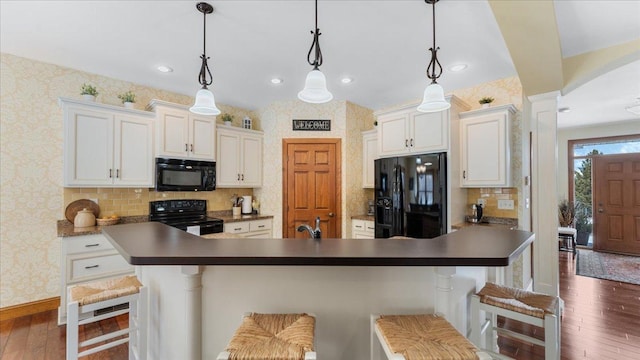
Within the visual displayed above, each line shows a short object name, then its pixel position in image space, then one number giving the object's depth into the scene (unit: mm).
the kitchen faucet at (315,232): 1711
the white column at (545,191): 2842
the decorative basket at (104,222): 3141
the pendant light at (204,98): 2133
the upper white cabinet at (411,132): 3225
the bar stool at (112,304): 1496
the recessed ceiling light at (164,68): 3090
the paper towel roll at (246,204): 4434
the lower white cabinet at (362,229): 4004
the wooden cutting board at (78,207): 3117
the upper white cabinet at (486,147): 3053
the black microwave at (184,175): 3477
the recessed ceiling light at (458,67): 3006
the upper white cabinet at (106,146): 2904
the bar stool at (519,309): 1446
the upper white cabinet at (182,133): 3439
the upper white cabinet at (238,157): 4105
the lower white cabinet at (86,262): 2693
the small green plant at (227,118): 4203
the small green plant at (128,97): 3344
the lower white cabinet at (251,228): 3882
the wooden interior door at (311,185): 4195
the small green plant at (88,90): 3043
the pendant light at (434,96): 2008
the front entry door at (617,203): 5273
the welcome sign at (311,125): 4246
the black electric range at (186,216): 3494
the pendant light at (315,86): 1792
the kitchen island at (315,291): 1446
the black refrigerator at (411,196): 3152
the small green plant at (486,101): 3240
